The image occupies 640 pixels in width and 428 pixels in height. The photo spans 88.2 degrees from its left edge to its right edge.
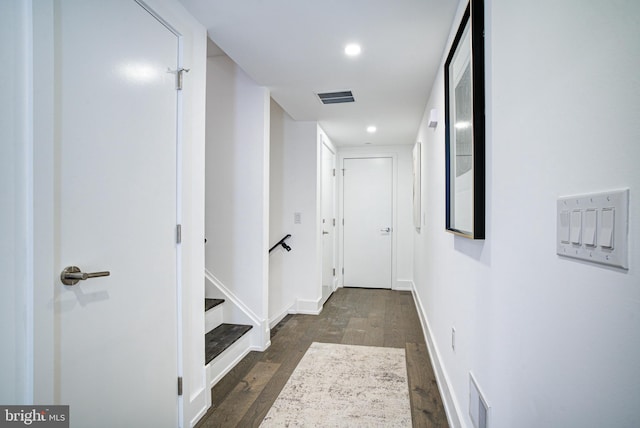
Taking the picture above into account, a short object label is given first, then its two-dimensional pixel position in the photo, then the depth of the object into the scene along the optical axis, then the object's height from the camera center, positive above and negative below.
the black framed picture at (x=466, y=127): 1.27 +0.39
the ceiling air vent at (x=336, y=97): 3.08 +1.13
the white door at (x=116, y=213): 1.16 +0.01
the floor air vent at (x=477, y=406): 1.24 -0.77
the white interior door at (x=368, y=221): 5.46 -0.11
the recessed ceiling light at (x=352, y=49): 2.17 +1.11
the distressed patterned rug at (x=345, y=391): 1.91 -1.19
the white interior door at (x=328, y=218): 4.45 -0.05
